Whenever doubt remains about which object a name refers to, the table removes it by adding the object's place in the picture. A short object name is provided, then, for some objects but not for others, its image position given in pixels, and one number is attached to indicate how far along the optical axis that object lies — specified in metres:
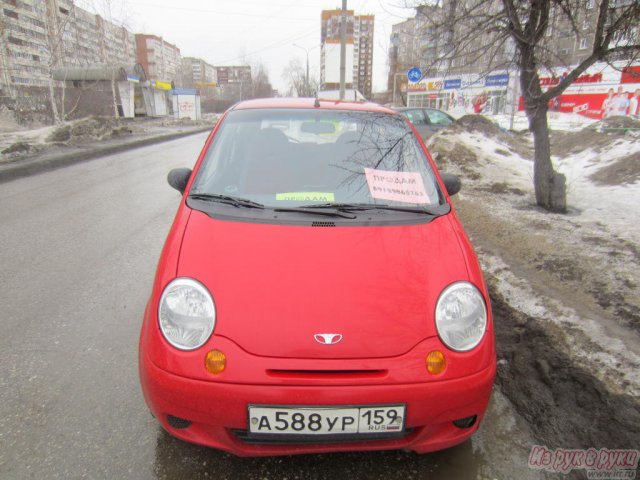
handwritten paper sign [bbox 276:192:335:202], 2.38
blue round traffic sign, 11.93
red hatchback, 1.64
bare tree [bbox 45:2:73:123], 16.80
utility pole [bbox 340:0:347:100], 19.12
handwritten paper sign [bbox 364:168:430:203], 2.43
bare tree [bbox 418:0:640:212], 4.70
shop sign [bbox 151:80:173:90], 38.78
